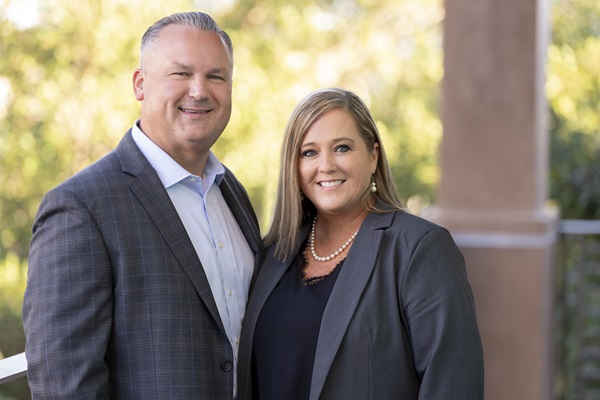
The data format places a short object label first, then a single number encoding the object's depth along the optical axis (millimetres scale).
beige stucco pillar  4629
